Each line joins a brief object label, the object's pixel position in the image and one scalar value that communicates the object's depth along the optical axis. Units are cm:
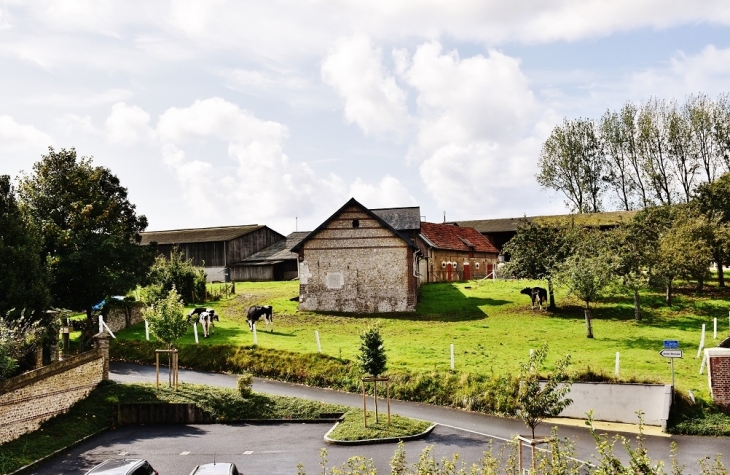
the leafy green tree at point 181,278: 4938
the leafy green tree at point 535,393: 1864
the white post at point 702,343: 3249
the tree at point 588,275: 3803
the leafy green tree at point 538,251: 4319
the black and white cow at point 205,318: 3922
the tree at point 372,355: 2611
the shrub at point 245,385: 2794
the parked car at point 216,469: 1772
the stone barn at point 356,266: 4819
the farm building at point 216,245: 7144
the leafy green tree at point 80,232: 3834
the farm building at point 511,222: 7375
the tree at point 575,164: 8062
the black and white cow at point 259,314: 4162
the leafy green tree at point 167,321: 3041
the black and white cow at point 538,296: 4616
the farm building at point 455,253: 6138
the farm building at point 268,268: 7006
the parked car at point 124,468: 1806
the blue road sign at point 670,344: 2694
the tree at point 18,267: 3088
